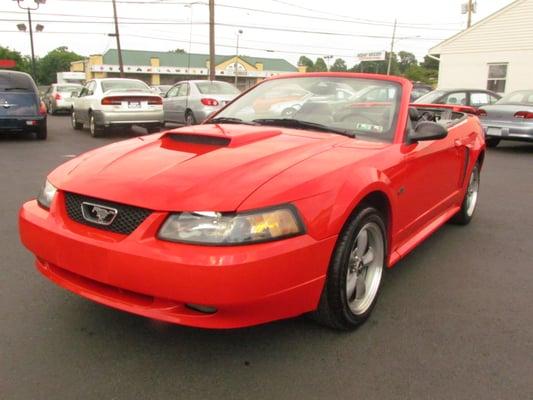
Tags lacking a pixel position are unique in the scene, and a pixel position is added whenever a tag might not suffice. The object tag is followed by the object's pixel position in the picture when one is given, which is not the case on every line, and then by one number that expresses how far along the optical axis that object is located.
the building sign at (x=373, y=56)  40.93
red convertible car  2.14
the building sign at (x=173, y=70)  63.90
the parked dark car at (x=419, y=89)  20.49
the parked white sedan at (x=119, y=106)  11.93
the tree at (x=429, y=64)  88.19
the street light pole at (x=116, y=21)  31.61
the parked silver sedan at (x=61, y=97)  22.11
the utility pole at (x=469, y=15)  35.47
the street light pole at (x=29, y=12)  33.45
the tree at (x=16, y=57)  91.44
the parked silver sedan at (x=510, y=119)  10.36
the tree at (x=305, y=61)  106.56
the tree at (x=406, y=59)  105.61
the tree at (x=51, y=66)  103.89
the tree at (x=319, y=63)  100.36
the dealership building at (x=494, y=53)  20.88
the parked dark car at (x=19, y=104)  10.66
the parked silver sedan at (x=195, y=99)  12.54
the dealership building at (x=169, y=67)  66.25
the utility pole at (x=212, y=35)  21.23
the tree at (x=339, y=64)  81.46
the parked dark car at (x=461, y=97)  12.65
